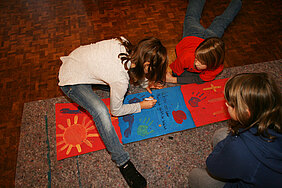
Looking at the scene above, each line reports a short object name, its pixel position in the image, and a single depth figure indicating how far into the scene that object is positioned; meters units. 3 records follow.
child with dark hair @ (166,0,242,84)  1.09
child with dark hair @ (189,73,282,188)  0.60
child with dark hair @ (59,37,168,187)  0.84
